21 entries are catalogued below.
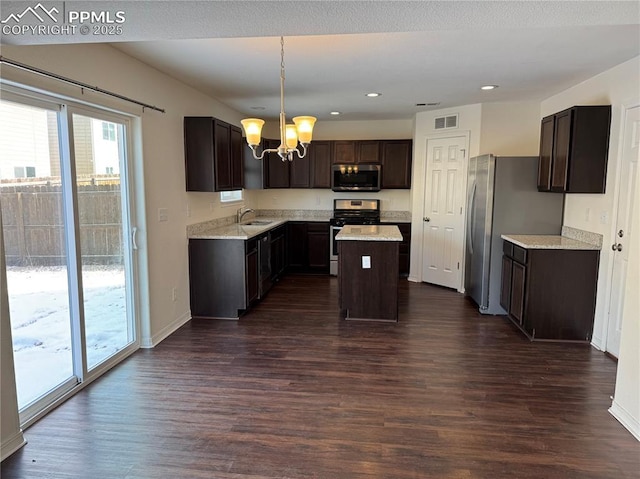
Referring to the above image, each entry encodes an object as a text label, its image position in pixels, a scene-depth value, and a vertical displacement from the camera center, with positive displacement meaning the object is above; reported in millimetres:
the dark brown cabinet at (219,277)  4484 -1007
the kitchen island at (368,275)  4355 -952
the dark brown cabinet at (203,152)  4309 +338
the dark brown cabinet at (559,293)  3797 -983
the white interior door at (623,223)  3328 -293
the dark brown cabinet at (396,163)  6559 +361
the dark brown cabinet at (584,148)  3631 +342
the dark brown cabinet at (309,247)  6695 -994
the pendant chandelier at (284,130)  3148 +425
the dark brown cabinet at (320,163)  6781 +365
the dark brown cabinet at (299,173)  6875 +201
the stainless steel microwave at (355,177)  6637 +135
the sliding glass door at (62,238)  2471 -379
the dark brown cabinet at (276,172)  6867 +216
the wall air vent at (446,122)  5609 +883
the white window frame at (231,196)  5613 -171
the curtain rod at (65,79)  2242 +662
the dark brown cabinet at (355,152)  6641 +541
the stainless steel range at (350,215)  6574 -487
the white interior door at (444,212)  5664 -364
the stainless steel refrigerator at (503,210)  4445 -253
